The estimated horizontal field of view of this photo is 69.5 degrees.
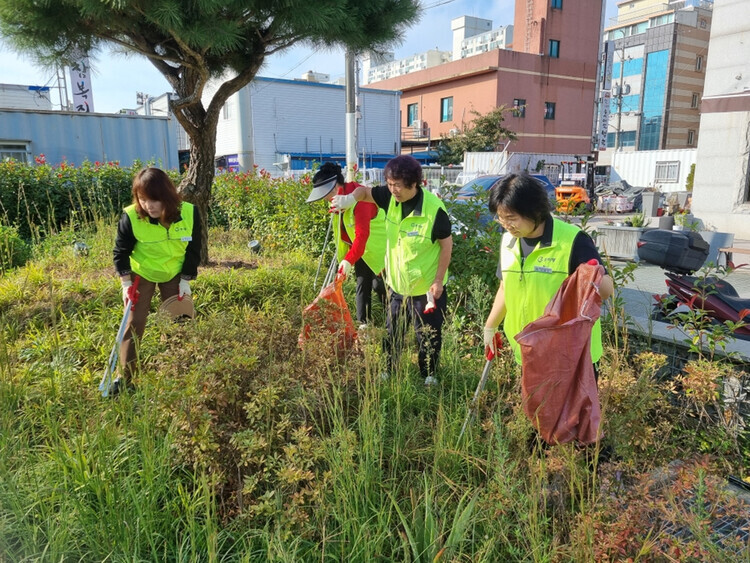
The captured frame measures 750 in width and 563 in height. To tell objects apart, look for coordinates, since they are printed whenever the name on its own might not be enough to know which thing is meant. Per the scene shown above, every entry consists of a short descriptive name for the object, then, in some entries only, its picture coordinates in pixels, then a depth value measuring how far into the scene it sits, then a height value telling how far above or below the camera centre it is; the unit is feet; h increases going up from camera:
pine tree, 12.91 +3.55
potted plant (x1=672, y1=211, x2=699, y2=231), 28.46 -3.17
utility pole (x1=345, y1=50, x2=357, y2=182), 34.12 +3.09
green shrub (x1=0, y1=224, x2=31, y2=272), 19.08 -3.09
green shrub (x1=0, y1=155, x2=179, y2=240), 28.50 -1.30
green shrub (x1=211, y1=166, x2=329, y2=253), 21.83 -2.13
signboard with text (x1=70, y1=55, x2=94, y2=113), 73.87 +9.58
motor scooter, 10.76 -2.44
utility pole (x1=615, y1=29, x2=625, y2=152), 136.96 +17.19
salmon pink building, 111.04 +16.99
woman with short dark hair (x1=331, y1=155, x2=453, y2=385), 10.82 -1.75
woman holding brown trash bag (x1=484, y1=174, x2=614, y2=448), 7.51 -1.24
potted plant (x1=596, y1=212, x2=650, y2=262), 27.53 -3.92
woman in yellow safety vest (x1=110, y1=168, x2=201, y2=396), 11.16 -1.76
